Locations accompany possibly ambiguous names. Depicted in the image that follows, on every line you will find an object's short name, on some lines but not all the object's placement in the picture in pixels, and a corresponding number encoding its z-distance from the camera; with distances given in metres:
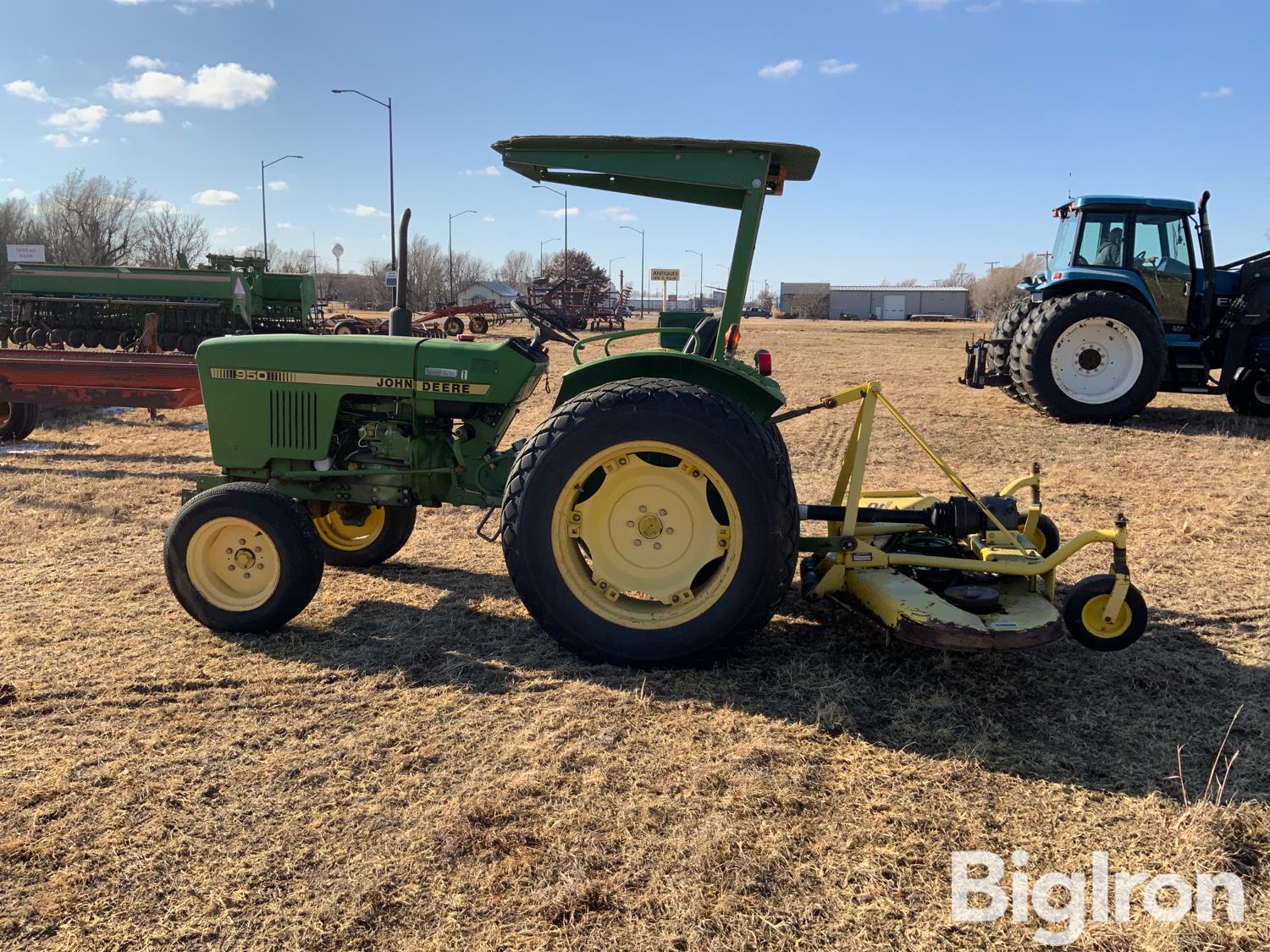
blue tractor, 10.02
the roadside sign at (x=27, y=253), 28.11
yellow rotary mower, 3.22
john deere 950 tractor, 3.38
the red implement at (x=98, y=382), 7.94
